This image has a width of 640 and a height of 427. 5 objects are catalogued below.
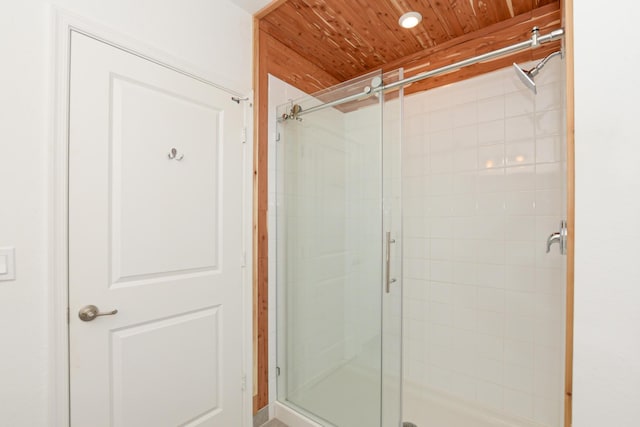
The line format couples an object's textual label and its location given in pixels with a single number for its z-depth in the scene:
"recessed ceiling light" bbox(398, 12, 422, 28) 1.65
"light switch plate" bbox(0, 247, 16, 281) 0.91
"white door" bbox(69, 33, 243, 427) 1.09
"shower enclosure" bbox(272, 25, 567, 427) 1.50
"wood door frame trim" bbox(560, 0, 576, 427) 0.82
